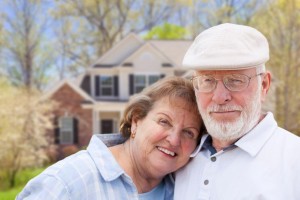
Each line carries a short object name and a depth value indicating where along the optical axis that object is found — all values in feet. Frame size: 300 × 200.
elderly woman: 10.62
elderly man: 10.12
